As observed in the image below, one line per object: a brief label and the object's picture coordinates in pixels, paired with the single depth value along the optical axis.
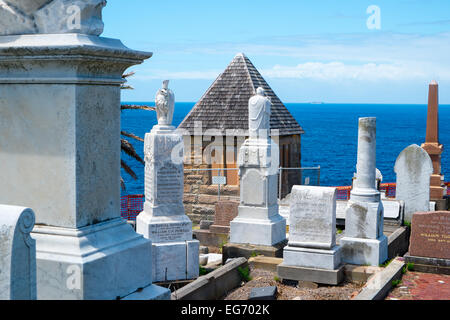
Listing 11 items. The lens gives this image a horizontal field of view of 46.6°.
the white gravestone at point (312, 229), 9.09
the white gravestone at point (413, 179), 13.60
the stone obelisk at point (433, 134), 16.81
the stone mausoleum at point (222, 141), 17.98
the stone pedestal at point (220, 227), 12.89
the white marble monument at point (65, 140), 3.35
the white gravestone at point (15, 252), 3.00
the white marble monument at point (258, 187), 11.38
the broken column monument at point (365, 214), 9.77
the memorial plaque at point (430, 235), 9.44
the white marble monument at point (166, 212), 9.59
